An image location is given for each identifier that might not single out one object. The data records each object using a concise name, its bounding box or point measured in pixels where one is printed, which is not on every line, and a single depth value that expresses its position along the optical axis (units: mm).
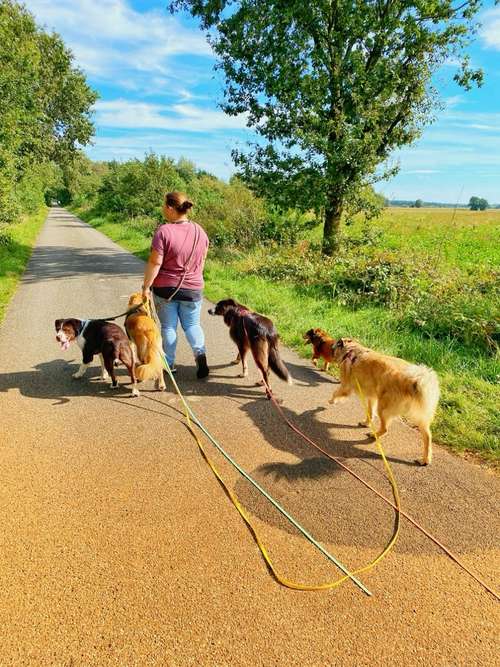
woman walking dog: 4305
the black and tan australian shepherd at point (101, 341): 4684
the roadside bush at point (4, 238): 15686
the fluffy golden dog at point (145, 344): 4508
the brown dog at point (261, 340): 4672
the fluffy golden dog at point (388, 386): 3314
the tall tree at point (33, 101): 13969
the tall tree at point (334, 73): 10305
